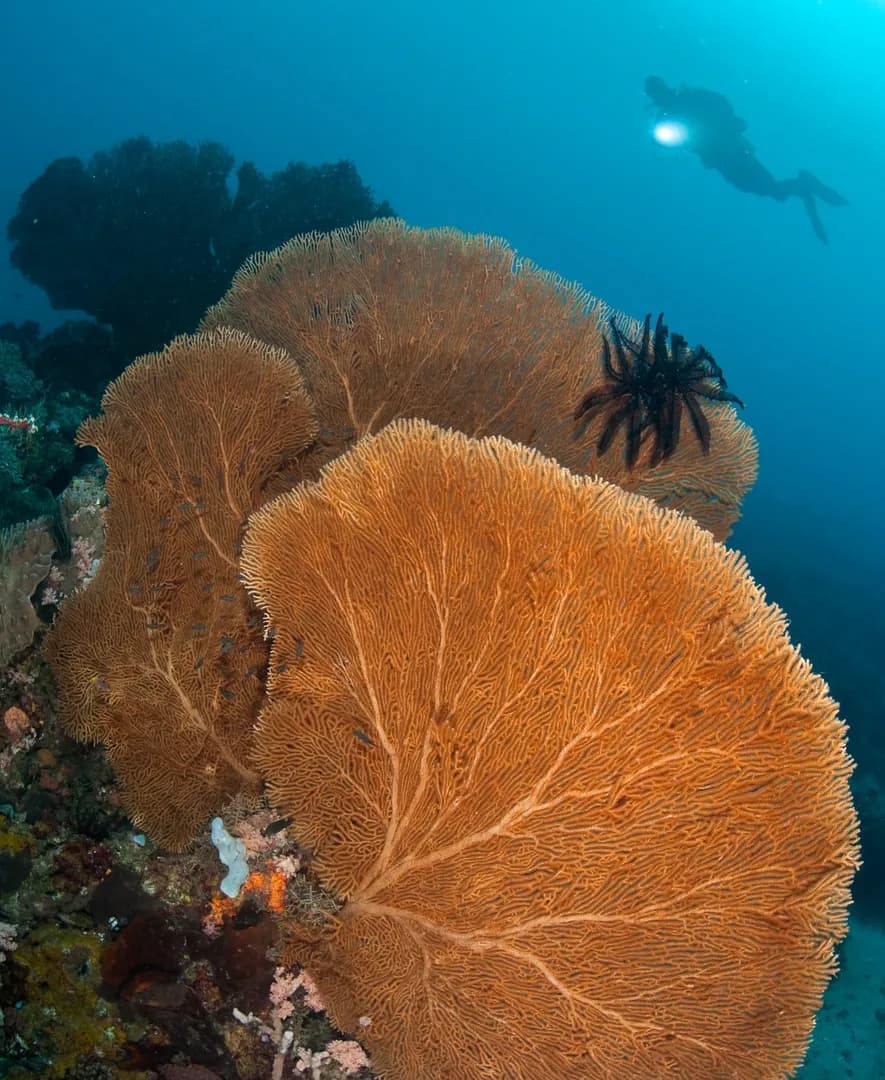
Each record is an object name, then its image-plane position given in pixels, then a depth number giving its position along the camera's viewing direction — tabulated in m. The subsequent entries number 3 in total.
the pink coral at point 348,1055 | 3.44
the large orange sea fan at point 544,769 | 2.57
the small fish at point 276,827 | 3.54
